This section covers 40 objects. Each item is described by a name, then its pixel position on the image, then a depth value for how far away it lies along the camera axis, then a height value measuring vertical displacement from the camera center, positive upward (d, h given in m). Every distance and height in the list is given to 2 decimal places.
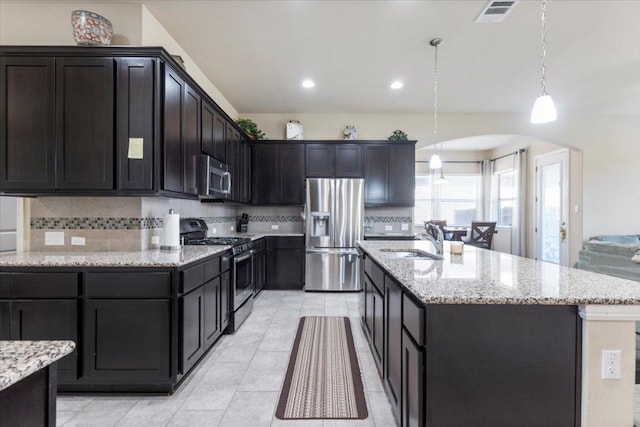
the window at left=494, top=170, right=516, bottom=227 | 7.38 +0.42
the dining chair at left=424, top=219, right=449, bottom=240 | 7.44 -0.21
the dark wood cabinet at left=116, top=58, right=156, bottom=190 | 2.31 +0.68
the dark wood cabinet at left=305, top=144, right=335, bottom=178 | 5.01 +0.85
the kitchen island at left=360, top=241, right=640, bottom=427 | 1.17 -0.55
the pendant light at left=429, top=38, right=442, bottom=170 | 3.14 +1.72
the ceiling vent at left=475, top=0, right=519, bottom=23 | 2.51 +1.72
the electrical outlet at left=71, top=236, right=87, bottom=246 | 2.54 -0.25
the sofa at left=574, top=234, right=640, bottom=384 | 3.52 -0.55
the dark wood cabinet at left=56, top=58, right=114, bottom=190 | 2.30 +0.64
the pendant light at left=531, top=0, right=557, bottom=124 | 2.00 +0.68
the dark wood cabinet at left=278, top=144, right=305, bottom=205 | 5.05 +0.63
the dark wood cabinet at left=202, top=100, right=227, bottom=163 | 3.16 +0.88
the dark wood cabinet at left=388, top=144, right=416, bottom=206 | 5.00 +0.63
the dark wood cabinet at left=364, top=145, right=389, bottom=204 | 4.99 +0.73
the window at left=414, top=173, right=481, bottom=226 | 8.34 +0.37
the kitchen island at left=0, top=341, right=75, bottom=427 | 0.62 -0.38
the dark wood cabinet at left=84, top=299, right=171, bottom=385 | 1.99 -0.84
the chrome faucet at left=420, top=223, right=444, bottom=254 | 2.33 -0.19
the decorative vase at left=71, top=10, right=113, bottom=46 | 2.30 +1.38
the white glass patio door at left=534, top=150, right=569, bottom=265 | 5.82 +0.15
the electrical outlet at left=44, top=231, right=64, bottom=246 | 2.52 -0.23
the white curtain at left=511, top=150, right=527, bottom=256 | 6.97 +0.32
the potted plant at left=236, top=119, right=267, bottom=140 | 5.00 +1.37
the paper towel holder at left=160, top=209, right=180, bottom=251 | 2.54 -0.29
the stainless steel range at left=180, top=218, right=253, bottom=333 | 3.10 -0.57
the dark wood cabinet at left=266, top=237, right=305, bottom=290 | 4.87 -0.79
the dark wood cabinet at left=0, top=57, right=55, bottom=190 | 2.28 +0.64
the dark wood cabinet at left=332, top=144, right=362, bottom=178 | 5.00 +0.89
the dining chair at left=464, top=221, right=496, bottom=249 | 5.98 -0.39
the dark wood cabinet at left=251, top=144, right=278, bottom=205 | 5.06 +0.67
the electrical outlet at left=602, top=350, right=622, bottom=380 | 1.17 -0.57
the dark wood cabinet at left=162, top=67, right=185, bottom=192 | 2.39 +0.64
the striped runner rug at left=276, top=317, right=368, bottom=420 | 1.91 -1.22
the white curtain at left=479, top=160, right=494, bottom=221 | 8.10 +0.63
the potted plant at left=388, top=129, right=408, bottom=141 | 5.02 +1.26
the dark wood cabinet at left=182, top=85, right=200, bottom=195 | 2.72 +0.67
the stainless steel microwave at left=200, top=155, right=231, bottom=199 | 3.05 +0.36
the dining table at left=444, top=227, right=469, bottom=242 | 6.50 -0.44
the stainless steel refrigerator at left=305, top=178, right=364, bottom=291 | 4.69 -0.13
